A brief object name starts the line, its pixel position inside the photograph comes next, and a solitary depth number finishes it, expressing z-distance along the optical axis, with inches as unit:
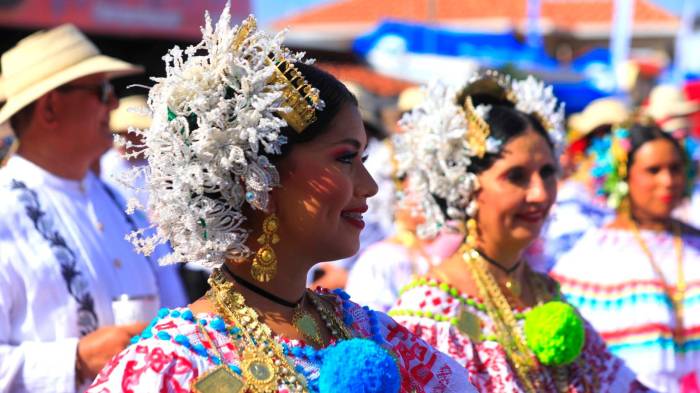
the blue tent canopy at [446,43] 1057.5
